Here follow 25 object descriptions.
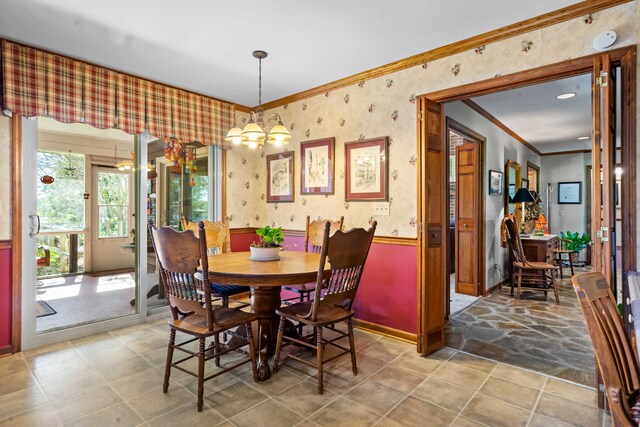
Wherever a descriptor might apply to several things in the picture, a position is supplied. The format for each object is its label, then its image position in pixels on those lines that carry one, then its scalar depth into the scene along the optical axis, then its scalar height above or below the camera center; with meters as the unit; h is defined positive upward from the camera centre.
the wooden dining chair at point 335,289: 2.18 -0.51
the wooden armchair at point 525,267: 4.69 -0.73
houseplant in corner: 6.52 -0.54
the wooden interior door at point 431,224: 2.90 -0.10
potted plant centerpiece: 2.78 -0.26
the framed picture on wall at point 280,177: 4.28 +0.45
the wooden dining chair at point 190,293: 2.07 -0.50
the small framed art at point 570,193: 7.88 +0.45
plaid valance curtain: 2.81 +1.07
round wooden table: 2.20 -0.40
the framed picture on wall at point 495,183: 5.00 +0.44
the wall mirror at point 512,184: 5.69 +0.48
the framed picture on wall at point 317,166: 3.84 +0.52
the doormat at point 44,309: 3.86 -1.09
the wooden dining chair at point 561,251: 5.69 -0.64
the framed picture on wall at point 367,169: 3.36 +0.43
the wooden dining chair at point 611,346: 1.10 -0.46
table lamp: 5.60 +0.26
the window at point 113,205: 6.35 +0.15
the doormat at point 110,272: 5.94 -1.03
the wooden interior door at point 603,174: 2.01 +0.22
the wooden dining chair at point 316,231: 3.46 -0.19
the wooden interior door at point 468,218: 4.72 -0.07
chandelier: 2.81 +0.64
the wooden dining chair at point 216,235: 3.50 -0.22
